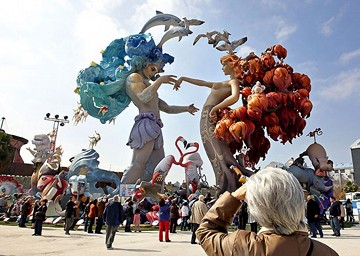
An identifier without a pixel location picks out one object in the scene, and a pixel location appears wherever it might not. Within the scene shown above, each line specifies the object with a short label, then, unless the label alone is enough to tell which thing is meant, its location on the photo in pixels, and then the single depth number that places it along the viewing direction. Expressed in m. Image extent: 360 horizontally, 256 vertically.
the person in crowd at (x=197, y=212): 8.17
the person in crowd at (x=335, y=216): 10.02
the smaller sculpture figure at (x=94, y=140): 27.09
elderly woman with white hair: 1.40
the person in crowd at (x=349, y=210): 17.88
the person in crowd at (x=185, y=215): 13.38
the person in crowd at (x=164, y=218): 9.17
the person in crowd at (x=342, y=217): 11.26
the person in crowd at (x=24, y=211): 13.34
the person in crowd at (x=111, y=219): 7.62
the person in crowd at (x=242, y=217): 10.12
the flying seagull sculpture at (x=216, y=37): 15.54
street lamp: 37.03
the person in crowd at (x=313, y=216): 9.71
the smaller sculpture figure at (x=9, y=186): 30.31
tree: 28.61
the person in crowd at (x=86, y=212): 12.25
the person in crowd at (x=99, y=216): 11.73
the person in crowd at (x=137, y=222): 12.72
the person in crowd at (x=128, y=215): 12.76
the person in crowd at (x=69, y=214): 11.05
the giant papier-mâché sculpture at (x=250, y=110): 13.16
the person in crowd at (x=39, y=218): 10.52
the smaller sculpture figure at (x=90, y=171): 25.03
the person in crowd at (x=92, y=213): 11.53
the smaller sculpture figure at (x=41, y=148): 24.38
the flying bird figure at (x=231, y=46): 15.23
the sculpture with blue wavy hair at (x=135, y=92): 20.78
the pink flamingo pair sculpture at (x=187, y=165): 18.50
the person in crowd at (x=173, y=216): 11.88
